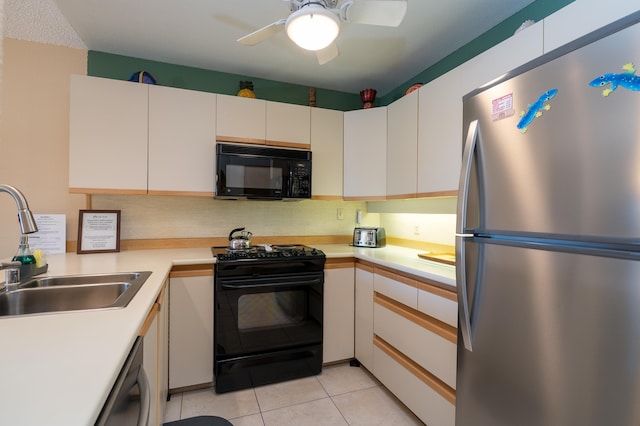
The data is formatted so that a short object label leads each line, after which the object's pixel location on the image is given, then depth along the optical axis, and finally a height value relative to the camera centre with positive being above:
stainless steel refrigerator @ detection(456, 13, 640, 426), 0.76 -0.08
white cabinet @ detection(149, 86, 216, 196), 2.14 +0.52
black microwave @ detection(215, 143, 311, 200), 2.21 +0.31
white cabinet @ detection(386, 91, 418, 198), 2.16 +0.52
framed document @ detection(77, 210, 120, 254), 2.12 -0.14
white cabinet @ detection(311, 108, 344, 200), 2.55 +0.52
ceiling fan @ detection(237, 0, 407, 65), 1.31 +0.92
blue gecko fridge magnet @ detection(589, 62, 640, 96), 0.74 +0.35
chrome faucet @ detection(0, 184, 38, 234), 1.19 -0.01
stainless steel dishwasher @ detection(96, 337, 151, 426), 0.65 -0.48
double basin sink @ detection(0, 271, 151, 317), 1.18 -0.34
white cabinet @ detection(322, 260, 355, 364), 2.27 -0.75
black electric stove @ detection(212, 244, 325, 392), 1.99 -0.72
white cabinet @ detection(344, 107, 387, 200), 2.54 +0.52
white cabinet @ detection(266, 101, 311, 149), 2.41 +0.72
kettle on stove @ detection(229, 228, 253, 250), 2.29 -0.22
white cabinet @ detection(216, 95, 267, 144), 2.28 +0.72
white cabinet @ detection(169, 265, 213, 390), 1.93 -0.76
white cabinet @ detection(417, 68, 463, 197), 1.77 +0.50
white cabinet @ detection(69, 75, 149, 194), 1.98 +0.51
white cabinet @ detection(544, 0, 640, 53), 1.05 +0.75
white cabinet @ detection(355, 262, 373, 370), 2.16 -0.75
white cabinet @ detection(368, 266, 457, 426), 1.48 -0.73
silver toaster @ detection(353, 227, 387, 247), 2.69 -0.21
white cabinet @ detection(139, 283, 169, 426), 1.16 -0.64
